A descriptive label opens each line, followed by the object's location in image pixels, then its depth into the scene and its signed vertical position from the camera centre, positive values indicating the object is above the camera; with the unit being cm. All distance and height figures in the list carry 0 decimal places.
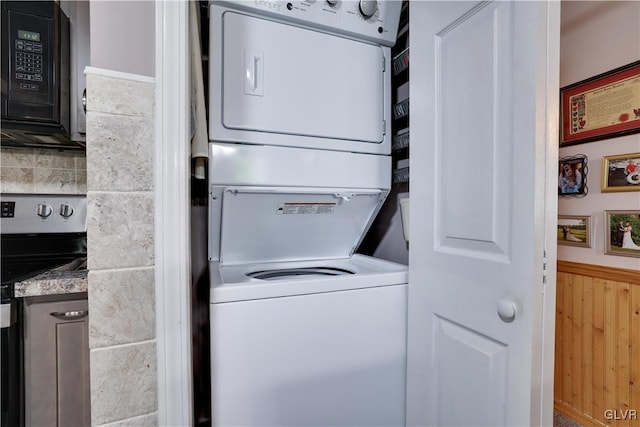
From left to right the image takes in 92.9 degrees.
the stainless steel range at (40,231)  135 -11
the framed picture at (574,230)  211 -14
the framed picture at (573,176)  212 +25
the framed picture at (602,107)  186 +70
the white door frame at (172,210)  87 +0
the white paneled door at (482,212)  83 +0
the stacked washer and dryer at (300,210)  111 +0
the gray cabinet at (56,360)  104 -53
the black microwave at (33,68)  121 +57
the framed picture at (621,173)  183 +24
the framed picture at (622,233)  182 -14
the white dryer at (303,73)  127 +63
